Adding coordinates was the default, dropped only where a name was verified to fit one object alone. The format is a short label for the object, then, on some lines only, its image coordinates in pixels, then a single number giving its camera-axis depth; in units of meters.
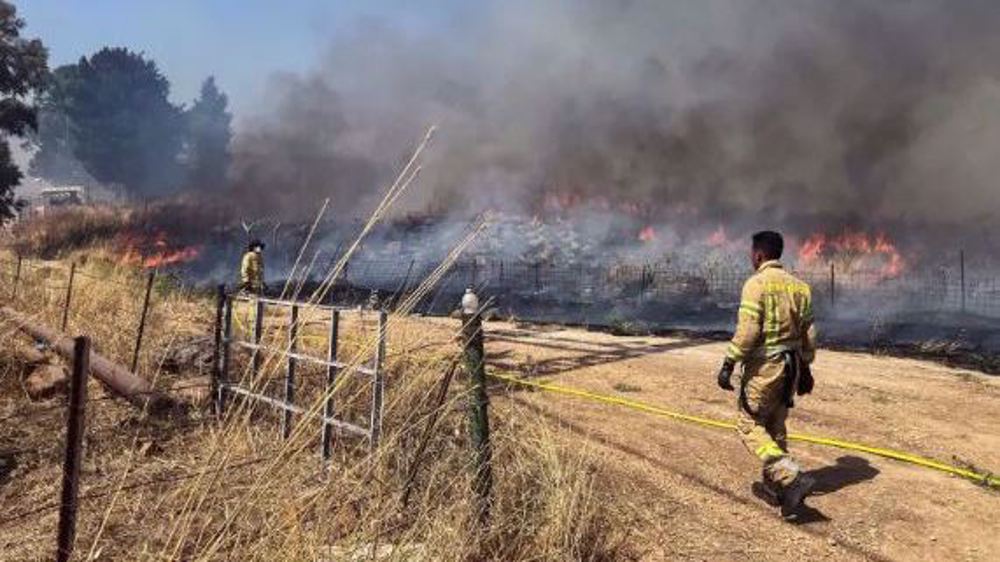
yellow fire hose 5.67
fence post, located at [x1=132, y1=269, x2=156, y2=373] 7.13
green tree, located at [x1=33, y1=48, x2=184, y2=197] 49.84
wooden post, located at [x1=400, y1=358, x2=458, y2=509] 3.59
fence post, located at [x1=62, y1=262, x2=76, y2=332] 8.51
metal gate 4.18
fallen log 5.89
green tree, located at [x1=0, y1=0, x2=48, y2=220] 27.00
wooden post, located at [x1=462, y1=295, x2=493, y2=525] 3.92
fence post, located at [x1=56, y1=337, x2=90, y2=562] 2.83
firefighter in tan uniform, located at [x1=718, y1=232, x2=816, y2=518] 5.14
